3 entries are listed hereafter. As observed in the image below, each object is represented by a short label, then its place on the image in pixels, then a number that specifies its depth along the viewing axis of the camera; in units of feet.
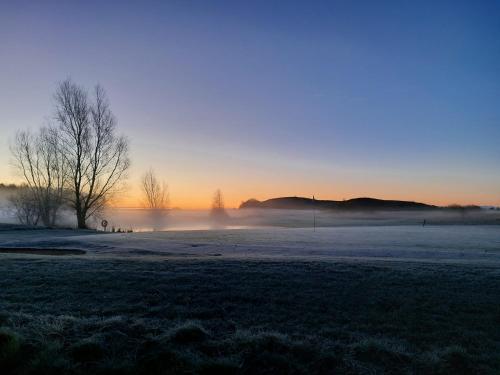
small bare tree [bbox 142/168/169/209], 194.39
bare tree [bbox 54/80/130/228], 130.82
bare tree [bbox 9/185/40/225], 167.73
